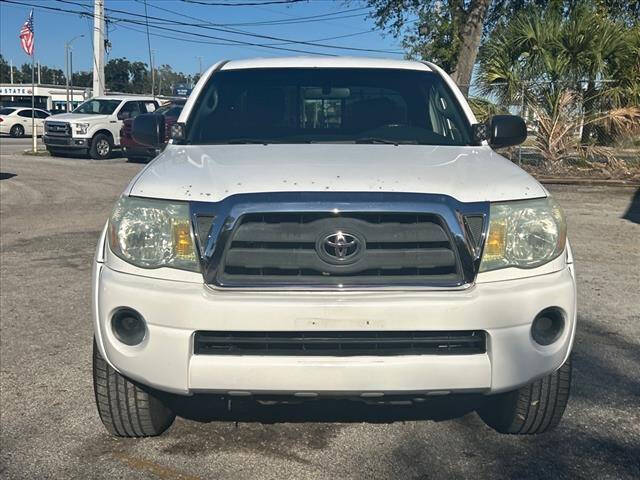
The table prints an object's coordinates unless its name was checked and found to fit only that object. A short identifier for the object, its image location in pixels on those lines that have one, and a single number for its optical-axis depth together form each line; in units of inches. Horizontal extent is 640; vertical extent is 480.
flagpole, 925.1
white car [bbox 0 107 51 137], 1453.0
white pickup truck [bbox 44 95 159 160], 831.1
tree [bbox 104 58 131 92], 4276.6
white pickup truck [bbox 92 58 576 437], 112.7
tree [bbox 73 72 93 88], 4640.3
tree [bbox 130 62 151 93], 4485.7
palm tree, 566.3
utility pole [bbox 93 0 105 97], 1058.7
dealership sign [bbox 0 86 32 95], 2770.7
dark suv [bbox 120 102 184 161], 767.7
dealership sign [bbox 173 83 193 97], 2332.4
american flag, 879.1
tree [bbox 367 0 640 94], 695.7
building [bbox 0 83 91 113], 2554.1
